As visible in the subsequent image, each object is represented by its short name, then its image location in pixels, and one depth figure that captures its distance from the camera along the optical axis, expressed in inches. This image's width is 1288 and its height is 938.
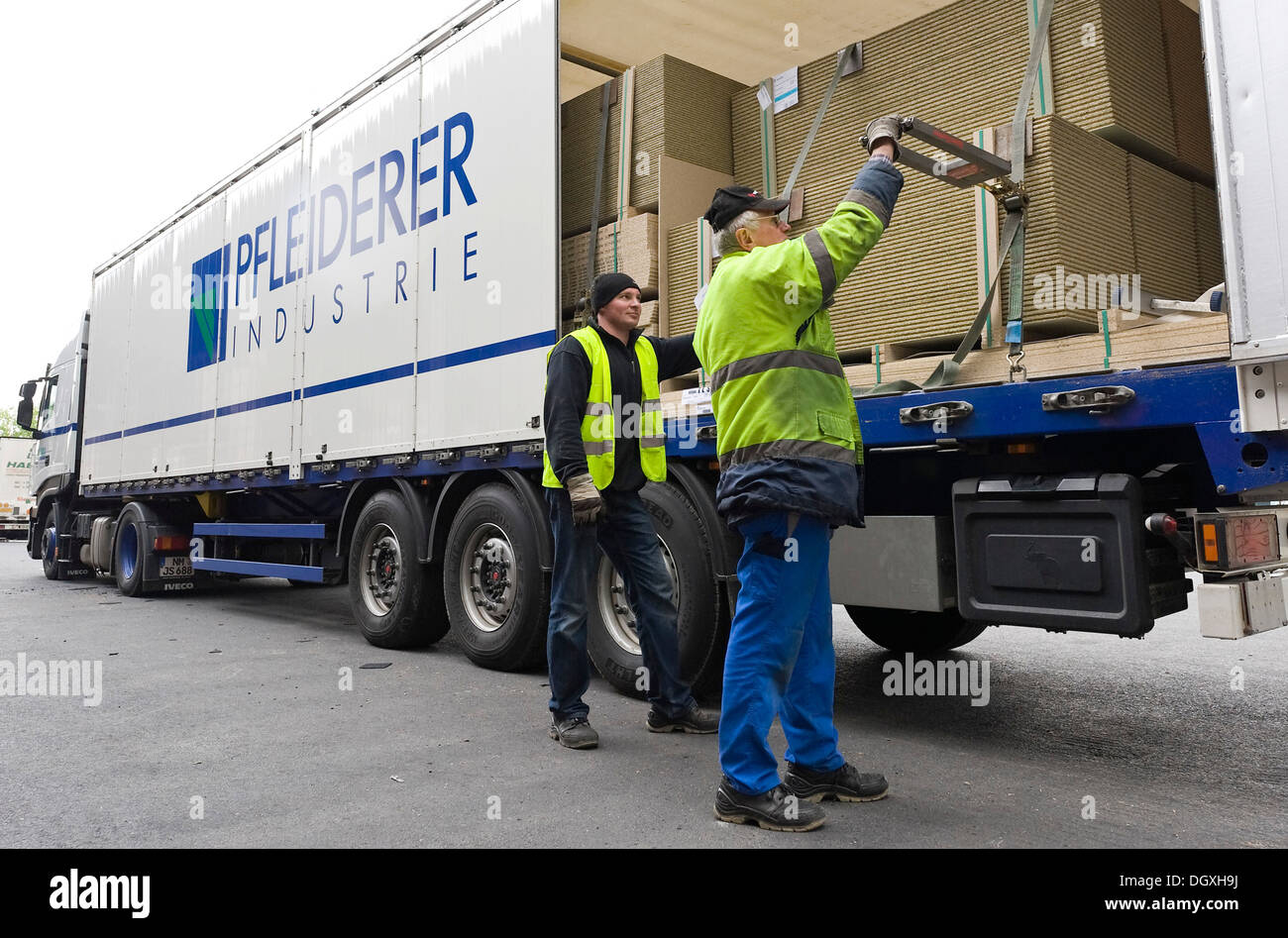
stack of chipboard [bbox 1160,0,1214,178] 148.3
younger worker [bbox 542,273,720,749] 151.9
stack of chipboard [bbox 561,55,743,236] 186.7
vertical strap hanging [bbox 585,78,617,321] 197.8
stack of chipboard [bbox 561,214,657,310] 186.1
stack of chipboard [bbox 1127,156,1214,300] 140.2
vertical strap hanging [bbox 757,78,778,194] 179.6
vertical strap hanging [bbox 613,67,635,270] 194.1
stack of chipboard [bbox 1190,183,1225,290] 149.8
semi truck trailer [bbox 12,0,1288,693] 113.0
